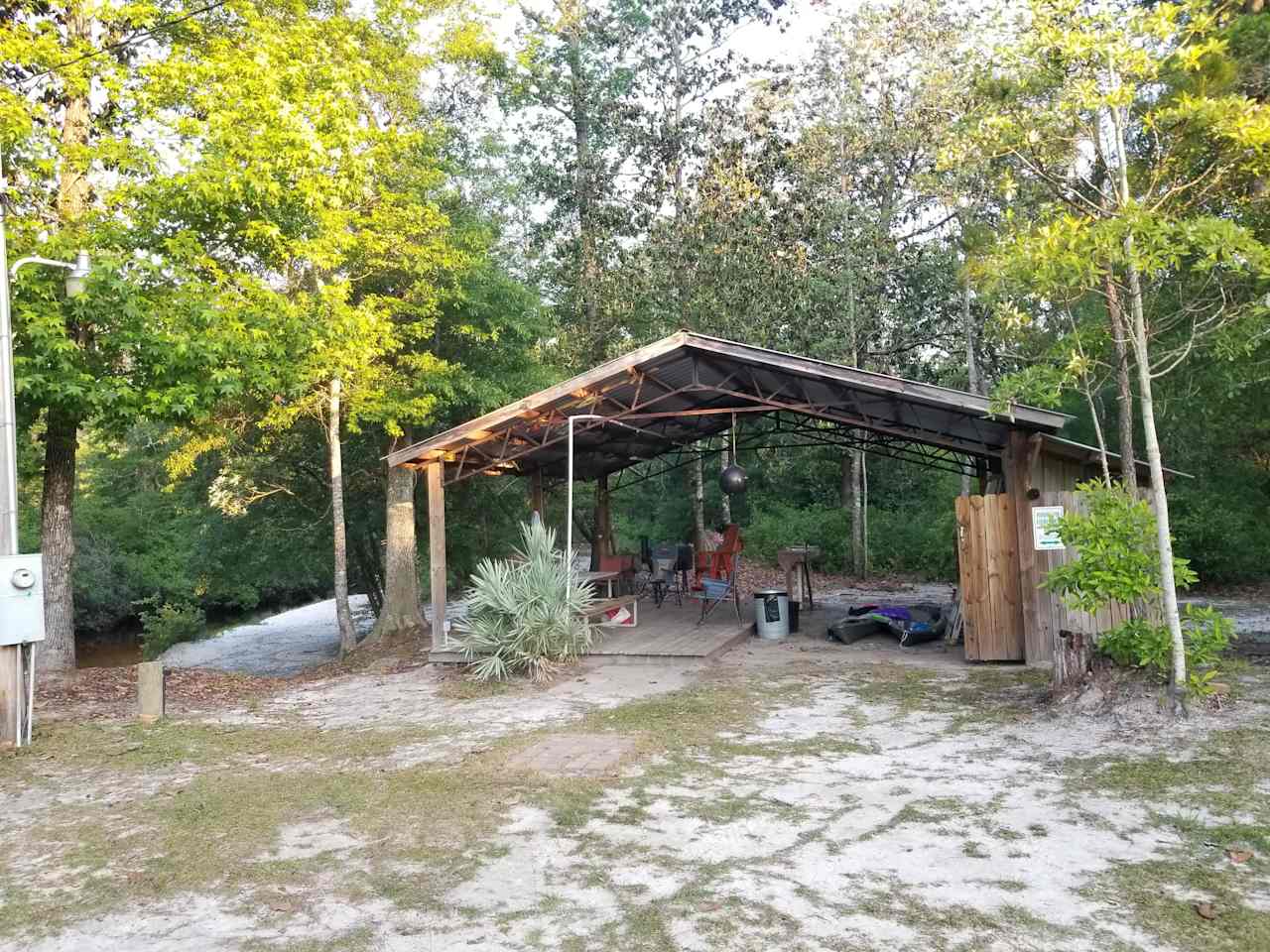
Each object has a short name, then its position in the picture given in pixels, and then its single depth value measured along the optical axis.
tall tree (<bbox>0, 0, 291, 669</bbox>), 7.79
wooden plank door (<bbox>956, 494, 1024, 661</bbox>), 8.55
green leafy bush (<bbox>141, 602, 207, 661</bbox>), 17.14
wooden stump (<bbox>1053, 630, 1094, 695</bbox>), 6.36
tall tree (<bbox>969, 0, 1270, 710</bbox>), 5.73
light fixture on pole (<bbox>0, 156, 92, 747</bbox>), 6.02
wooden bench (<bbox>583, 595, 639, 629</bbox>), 9.79
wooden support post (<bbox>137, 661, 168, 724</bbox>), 7.28
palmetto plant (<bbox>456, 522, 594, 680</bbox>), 8.60
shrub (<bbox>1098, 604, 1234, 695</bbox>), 5.82
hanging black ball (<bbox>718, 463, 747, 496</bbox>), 12.24
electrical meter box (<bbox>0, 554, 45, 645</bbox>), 6.00
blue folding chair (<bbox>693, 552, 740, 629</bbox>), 11.31
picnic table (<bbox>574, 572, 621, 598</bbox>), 11.43
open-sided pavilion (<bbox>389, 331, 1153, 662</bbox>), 8.43
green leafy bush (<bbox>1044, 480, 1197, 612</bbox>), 5.93
